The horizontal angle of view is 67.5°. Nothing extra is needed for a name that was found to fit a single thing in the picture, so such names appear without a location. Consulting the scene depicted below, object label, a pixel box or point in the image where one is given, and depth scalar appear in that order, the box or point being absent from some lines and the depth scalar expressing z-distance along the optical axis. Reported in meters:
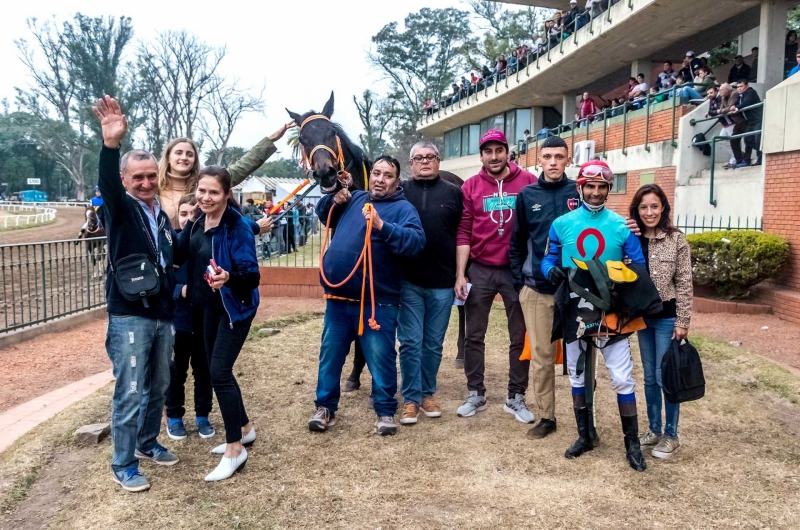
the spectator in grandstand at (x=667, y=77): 15.53
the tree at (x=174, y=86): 38.00
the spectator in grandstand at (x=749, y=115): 10.19
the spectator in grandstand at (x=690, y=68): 14.61
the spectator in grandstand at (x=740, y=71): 14.01
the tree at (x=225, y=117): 39.38
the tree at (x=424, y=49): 49.25
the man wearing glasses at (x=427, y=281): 4.56
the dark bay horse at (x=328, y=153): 4.34
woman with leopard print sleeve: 3.73
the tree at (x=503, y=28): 40.72
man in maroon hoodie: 4.58
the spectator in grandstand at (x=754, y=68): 14.58
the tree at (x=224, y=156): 41.25
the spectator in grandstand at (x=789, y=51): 14.18
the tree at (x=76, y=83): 45.12
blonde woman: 4.09
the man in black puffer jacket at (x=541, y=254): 4.11
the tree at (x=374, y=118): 51.56
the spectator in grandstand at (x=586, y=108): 20.22
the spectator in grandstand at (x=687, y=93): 13.34
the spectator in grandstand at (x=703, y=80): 13.73
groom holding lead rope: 4.15
